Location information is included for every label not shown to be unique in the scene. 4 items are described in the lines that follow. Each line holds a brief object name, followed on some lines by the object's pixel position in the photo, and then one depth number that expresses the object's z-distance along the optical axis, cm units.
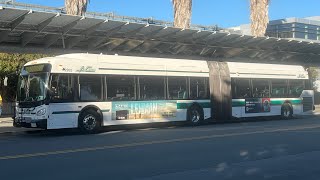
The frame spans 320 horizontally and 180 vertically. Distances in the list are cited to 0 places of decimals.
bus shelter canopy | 2198
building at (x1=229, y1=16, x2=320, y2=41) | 7319
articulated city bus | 1817
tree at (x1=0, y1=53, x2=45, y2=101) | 3101
